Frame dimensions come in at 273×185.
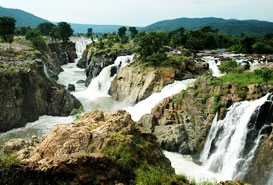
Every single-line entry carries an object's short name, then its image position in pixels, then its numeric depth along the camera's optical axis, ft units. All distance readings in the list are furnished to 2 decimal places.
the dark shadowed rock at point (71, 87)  184.55
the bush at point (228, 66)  135.39
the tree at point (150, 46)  163.99
